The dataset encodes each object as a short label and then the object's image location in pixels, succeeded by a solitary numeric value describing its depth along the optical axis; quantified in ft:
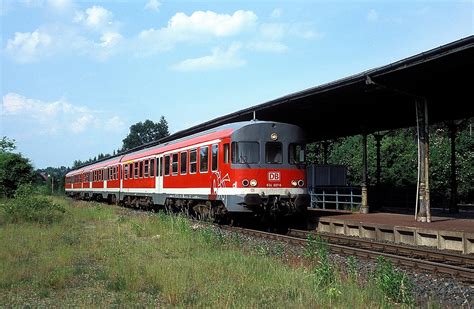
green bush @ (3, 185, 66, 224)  55.06
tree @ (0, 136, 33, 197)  114.47
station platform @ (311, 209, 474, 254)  40.37
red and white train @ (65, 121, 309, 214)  48.14
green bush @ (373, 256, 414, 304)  20.47
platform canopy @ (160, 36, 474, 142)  43.42
